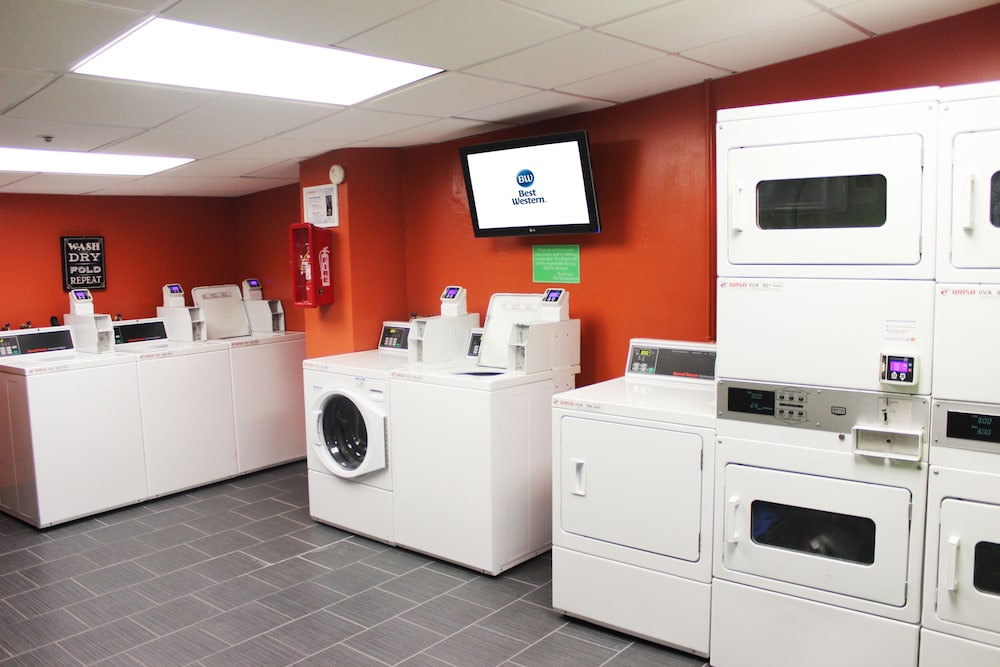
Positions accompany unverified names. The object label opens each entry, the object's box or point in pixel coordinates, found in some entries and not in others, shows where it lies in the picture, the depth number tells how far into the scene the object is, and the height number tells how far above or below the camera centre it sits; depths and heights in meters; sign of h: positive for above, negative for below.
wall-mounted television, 3.78 +0.44
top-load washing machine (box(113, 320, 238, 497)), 5.05 -0.99
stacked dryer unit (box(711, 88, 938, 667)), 2.33 -0.40
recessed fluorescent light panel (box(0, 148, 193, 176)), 4.38 +0.73
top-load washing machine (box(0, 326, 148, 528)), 4.53 -1.03
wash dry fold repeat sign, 6.04 +0.12
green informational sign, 4.16 +0.01
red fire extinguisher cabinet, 4.79 +0.05
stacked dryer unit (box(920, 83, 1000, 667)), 2.18 -0.45
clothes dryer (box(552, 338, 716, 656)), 2.81 -1.00
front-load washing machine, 4.07 -1.01
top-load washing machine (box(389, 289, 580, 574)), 3.60 -0.93
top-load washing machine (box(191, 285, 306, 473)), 5.52 -0.86
